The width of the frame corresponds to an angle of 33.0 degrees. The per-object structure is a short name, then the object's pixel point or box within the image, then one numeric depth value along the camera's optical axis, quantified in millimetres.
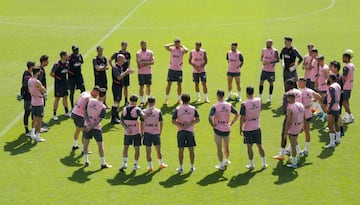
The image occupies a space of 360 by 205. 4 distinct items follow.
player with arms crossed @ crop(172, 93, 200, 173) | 15547
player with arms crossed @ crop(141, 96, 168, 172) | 15562
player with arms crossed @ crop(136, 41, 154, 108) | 21688
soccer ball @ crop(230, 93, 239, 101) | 22250
